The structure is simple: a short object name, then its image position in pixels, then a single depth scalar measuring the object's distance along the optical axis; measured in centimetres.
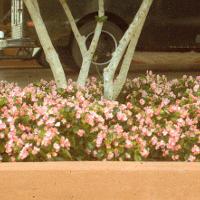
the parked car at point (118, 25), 1349
